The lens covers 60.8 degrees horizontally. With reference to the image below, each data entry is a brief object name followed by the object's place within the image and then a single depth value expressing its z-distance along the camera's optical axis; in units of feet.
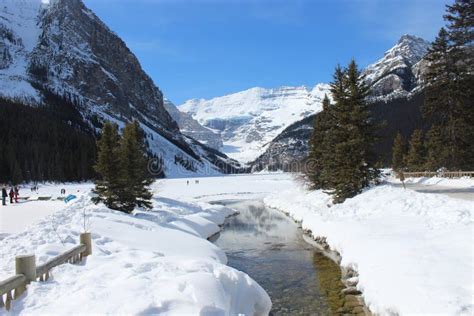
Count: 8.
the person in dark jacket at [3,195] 113.27
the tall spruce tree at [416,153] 199.62
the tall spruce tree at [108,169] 91.56
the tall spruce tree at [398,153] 240.94
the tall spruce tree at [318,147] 129.40
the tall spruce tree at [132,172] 94.22
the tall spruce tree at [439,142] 103.32
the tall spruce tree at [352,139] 93.91
